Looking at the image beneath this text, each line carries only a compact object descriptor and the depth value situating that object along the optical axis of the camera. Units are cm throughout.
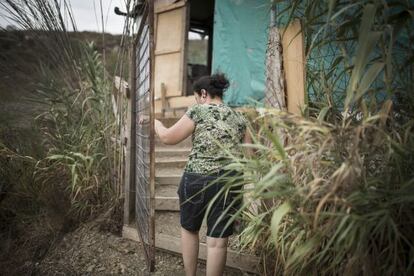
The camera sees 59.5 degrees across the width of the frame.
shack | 255
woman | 241
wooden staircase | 288
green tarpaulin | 505
